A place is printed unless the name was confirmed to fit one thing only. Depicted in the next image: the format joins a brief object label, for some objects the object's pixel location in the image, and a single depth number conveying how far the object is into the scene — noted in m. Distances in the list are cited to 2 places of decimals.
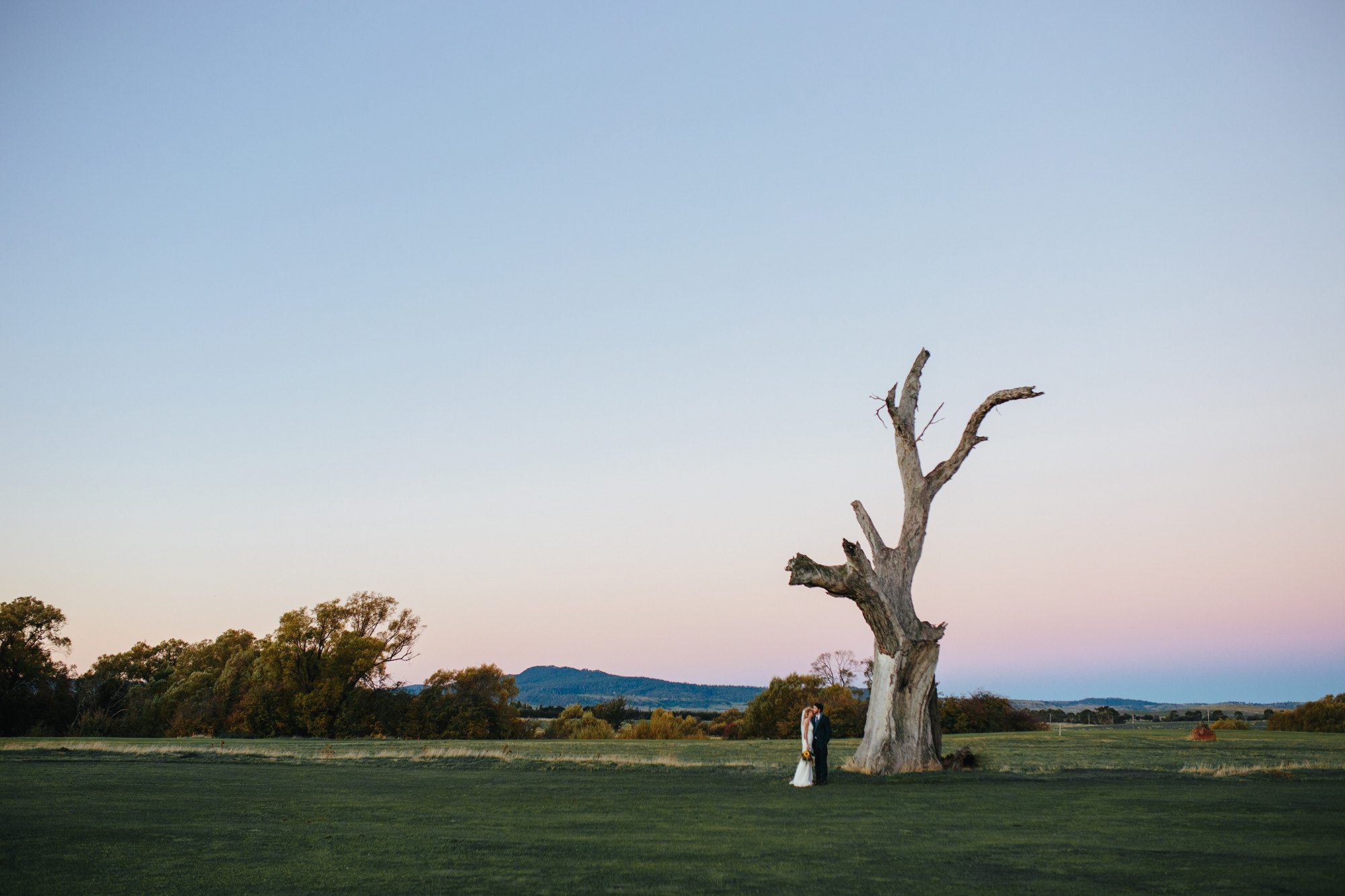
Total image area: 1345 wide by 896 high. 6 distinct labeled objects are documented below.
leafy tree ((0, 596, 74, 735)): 52.50
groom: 18.36
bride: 18.17
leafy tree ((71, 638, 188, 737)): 54.75
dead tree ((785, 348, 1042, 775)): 20.73
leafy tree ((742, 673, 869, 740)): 53.31
